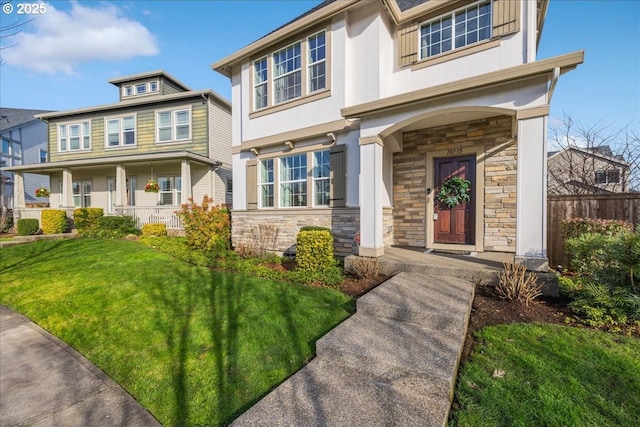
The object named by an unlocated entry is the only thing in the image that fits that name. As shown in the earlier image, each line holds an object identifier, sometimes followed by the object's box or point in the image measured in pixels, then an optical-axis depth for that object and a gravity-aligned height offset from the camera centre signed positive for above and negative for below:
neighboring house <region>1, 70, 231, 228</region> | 12.80 +2.89
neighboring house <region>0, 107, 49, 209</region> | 20.07 +4.71
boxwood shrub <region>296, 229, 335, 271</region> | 5.95 -0.91
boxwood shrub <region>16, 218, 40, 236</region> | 11.98 -0.74
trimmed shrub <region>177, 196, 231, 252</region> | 8.05 -0.52
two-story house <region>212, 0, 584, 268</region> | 4.58 +1.77
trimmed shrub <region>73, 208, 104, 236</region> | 11.56 -0.49
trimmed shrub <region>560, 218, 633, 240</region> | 5.15 -0.38
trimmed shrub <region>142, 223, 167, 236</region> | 11.16 -0.86
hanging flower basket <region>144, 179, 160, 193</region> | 11.71 +0.82
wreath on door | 6.39 +0.35
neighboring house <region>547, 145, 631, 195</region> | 9.91 +1.20
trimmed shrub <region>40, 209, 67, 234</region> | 12.16 -0.54
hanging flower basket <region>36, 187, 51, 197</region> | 14.09 +0.81
